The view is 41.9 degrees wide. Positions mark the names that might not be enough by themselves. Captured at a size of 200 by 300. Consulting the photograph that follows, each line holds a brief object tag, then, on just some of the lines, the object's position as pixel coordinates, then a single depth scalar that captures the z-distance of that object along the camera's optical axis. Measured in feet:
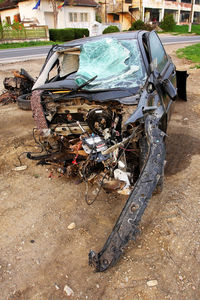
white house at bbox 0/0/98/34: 102.27
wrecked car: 10.46
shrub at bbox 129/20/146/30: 101.76
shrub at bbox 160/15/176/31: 116.78
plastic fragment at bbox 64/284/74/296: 7.91
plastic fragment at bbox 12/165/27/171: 14.83
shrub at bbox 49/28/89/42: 88.84
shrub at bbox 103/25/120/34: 94.27
